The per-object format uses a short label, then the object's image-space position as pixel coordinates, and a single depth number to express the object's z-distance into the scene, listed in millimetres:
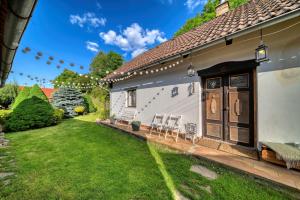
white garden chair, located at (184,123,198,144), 4766
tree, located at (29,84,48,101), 11098
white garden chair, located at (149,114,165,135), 5973
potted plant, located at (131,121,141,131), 6559
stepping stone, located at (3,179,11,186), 2762
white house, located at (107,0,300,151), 3172
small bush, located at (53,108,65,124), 9383
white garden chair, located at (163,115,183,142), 5355
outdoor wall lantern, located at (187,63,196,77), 4793
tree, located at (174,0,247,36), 12983
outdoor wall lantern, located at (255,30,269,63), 3115
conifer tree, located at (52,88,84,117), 14001
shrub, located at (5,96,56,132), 7721
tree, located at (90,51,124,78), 30847
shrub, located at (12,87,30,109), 12434
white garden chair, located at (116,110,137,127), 7996
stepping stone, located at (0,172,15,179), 3058
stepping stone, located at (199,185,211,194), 2494
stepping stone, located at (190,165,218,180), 2916
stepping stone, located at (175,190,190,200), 2331
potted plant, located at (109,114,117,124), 8875
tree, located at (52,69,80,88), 35934
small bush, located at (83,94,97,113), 16109
